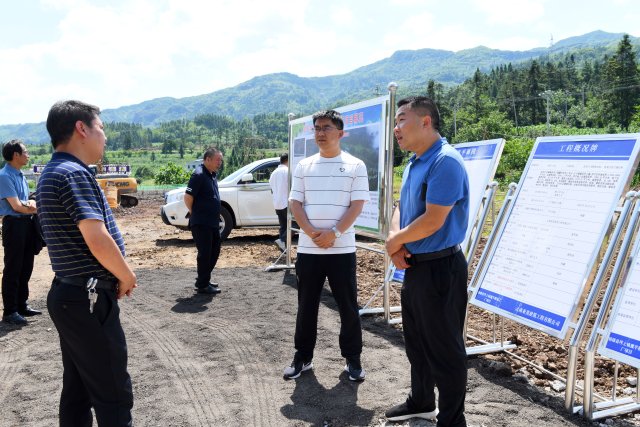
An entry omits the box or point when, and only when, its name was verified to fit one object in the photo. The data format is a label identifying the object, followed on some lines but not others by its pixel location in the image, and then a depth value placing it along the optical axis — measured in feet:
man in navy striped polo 7.24
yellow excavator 78.22
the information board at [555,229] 10.42
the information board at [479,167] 14.23
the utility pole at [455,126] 268.78
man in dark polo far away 21.30
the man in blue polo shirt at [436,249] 8.72
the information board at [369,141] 17.30
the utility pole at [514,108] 289.55
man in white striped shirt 12.32
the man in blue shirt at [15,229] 17.31
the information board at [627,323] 9.20
